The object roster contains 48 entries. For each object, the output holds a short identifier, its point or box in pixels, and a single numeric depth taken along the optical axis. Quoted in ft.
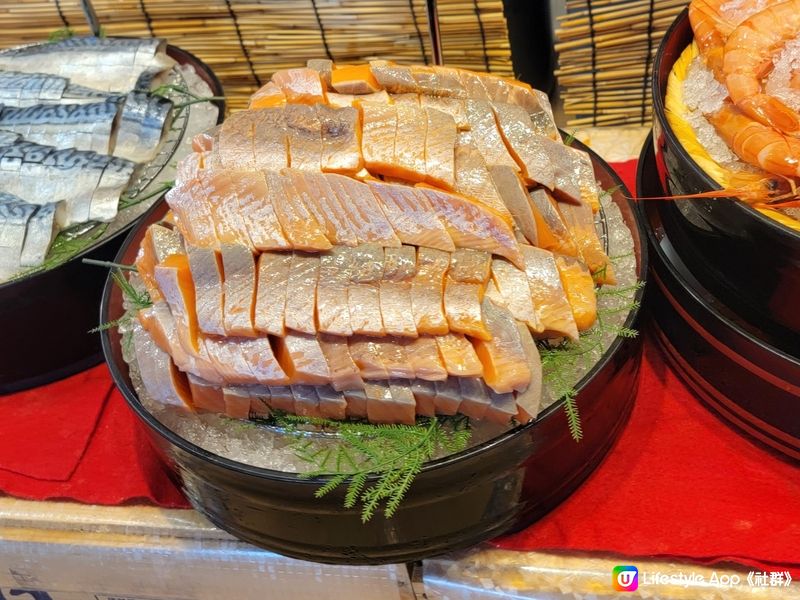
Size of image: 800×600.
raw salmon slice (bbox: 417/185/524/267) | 1.56
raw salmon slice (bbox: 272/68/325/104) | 1.84
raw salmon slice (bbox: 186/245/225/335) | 1.53
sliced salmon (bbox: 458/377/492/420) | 1.50
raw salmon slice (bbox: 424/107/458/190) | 1.62
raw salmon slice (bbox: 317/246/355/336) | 1.50
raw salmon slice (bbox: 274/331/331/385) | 1.50
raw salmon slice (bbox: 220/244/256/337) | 1.51
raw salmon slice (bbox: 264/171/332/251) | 1.55
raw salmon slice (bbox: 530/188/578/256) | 1.66
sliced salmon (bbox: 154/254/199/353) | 1.56
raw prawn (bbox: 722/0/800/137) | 1.68
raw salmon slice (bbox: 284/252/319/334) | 1.50
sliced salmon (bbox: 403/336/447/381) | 1.47
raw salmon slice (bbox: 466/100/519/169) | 1.72
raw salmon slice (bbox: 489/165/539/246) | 1.63
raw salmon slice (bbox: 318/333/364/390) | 1.49
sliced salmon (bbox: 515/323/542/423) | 1.49
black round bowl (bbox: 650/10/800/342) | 1.55
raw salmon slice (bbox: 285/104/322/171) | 1.67
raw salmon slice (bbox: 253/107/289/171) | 1.68
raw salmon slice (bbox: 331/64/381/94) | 1.85
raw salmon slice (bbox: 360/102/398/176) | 1.64
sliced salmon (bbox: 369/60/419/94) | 1.86
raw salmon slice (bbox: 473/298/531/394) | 1.45
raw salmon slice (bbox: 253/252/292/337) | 1.50
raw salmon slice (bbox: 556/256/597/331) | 1.61
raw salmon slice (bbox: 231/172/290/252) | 1.57
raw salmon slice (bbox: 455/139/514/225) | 1.62
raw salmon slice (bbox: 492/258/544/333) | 1.54
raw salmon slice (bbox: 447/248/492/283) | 1.54
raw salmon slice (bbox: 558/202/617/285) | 1.71
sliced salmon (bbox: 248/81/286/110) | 1.86
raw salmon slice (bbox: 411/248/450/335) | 1.48
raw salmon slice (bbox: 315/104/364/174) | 1.65
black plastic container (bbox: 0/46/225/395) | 2.09
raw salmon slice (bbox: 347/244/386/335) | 1.49
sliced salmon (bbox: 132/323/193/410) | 1.62
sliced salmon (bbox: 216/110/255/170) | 1.68
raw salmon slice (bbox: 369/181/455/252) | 1.56
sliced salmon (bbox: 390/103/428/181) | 1.63
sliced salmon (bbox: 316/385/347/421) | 1.56
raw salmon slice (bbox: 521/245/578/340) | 1.56
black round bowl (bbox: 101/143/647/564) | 1.56
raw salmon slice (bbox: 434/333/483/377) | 1.46
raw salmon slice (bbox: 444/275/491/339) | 1.48
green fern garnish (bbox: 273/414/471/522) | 1.50
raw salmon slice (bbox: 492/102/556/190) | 1.70
